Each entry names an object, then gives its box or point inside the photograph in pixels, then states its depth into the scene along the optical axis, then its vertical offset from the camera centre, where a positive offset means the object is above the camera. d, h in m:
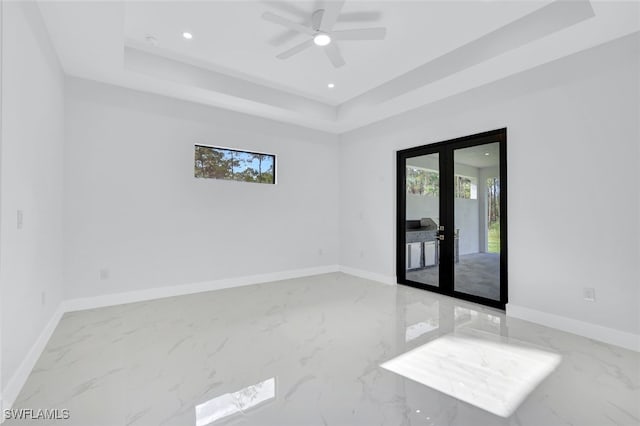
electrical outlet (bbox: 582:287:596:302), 3.00 -0.83
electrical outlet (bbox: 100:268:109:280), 3.88 -0.76
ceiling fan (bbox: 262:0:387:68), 2.64 +1.74
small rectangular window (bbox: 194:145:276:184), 4.74 +0.81
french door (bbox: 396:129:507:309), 3.87 -0.09
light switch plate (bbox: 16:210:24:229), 2.14 -0.03
